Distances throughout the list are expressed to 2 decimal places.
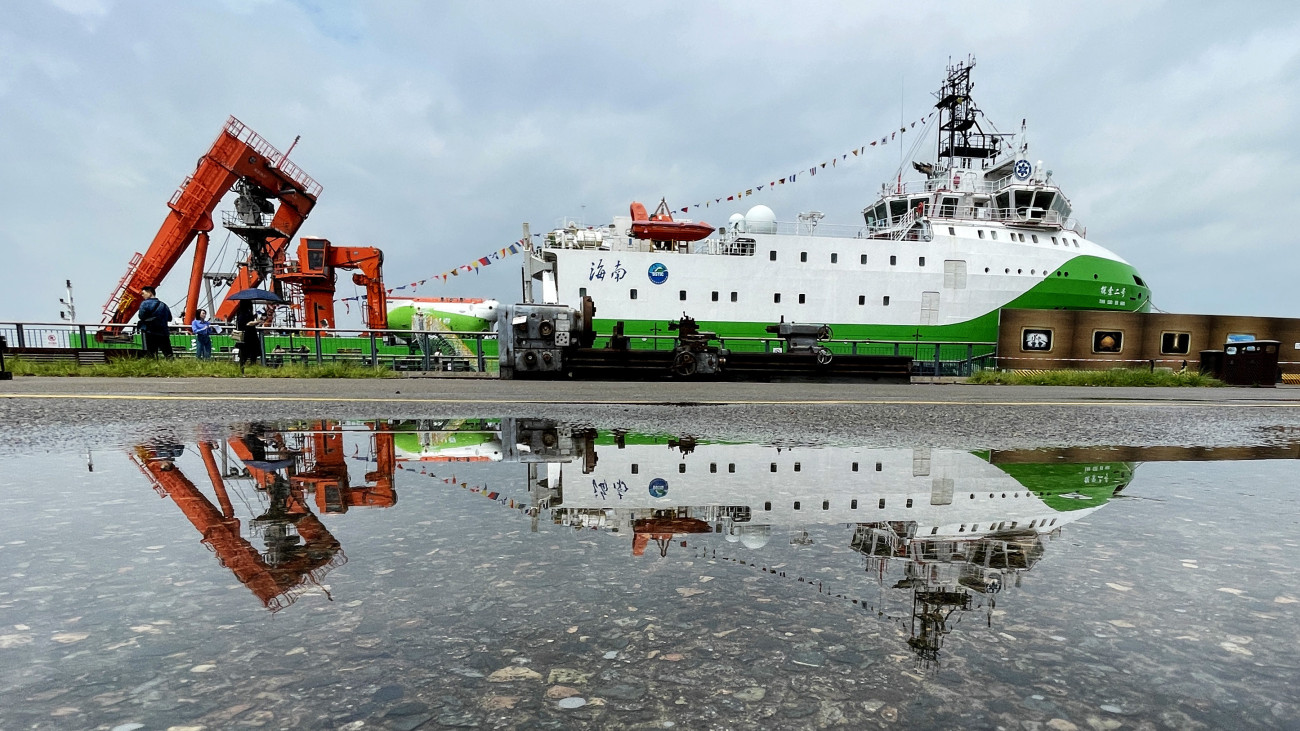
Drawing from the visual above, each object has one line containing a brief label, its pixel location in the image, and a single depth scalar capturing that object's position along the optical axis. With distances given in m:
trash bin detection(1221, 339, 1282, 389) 14.90
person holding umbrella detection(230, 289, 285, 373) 13.08
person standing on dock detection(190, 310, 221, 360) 14.54
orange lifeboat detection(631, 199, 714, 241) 24.44
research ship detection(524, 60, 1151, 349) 24.84
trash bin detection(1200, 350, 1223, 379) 16.00
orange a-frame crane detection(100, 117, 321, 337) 22.95
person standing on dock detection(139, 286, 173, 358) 13.39
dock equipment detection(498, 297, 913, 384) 12.69
